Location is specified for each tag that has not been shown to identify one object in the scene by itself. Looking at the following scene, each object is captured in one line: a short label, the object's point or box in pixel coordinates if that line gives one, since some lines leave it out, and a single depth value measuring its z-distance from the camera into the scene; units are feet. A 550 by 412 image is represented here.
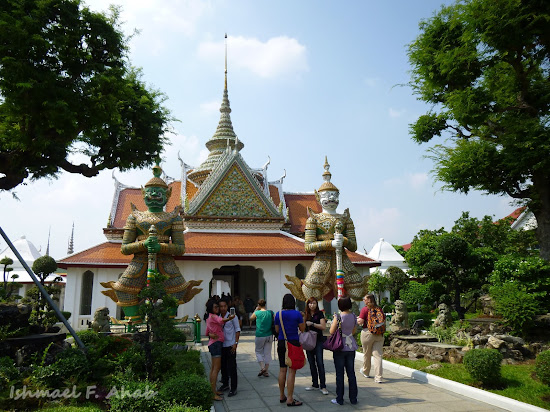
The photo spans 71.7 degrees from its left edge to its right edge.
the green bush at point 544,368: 17.33
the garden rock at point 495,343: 24.61
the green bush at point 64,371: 16.56
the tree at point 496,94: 29.68
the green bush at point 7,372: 15.55
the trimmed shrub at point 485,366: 18.70
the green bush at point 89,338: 24.59
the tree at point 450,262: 46.34
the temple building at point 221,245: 44.73
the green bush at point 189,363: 20.15
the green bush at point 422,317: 46.12
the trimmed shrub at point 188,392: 14.78
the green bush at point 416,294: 56.11
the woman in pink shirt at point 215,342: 18.21
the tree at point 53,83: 21.09
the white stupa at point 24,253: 84.11
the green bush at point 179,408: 12.96
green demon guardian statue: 34.17
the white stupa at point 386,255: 87.92
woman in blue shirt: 16.89
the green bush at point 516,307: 26.86
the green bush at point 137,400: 13.84
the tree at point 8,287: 25.38
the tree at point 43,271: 46.16
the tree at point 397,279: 61.57
